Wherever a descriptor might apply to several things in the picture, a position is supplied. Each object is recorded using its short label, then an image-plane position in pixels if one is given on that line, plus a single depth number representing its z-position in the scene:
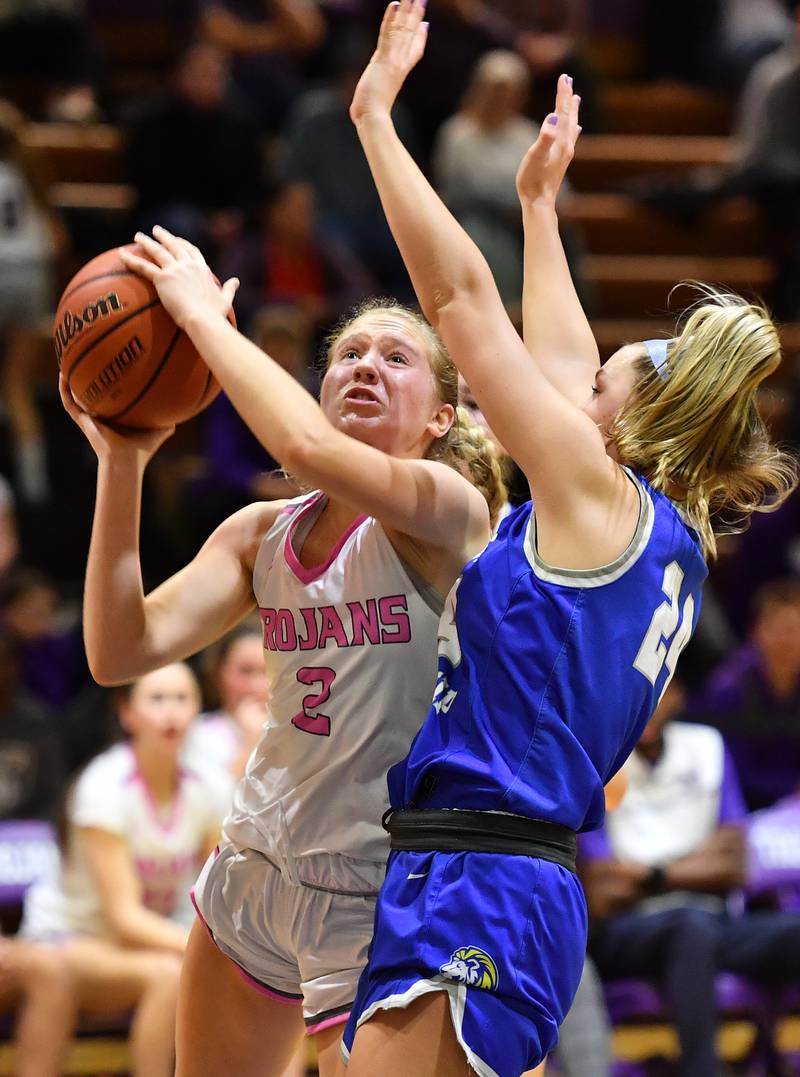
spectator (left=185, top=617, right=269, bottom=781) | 11.58
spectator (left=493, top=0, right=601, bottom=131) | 20.64
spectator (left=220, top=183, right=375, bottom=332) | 16.34
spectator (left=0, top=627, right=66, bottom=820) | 12.06
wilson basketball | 5.84
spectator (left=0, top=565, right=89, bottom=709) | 13.66
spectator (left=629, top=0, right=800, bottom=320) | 18.70
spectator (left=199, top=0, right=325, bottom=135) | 20.22
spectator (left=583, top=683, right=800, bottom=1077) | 11.33
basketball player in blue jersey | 5.12
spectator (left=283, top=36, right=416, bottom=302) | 18.45
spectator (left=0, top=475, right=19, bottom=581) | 13.76
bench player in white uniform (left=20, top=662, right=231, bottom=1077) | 10.52
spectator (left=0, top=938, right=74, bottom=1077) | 10.41
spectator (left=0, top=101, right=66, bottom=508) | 15.24
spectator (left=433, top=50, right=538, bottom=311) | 17.17
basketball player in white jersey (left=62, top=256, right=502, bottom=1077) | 5.80
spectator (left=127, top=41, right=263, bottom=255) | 17.45
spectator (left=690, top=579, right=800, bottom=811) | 13.45
